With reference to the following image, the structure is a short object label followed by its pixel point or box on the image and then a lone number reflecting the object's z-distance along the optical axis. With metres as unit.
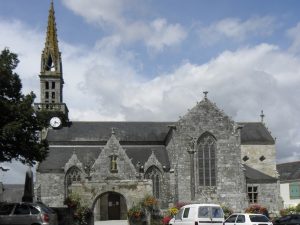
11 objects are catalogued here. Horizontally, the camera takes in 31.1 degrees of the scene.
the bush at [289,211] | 42.78
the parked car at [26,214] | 21.36
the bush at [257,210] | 36.70
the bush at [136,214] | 33.75
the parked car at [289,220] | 28.60
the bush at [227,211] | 36.41
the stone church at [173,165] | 45.19
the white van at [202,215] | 23.14
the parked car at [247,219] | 23.45
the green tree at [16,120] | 25.84
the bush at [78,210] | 32.78
